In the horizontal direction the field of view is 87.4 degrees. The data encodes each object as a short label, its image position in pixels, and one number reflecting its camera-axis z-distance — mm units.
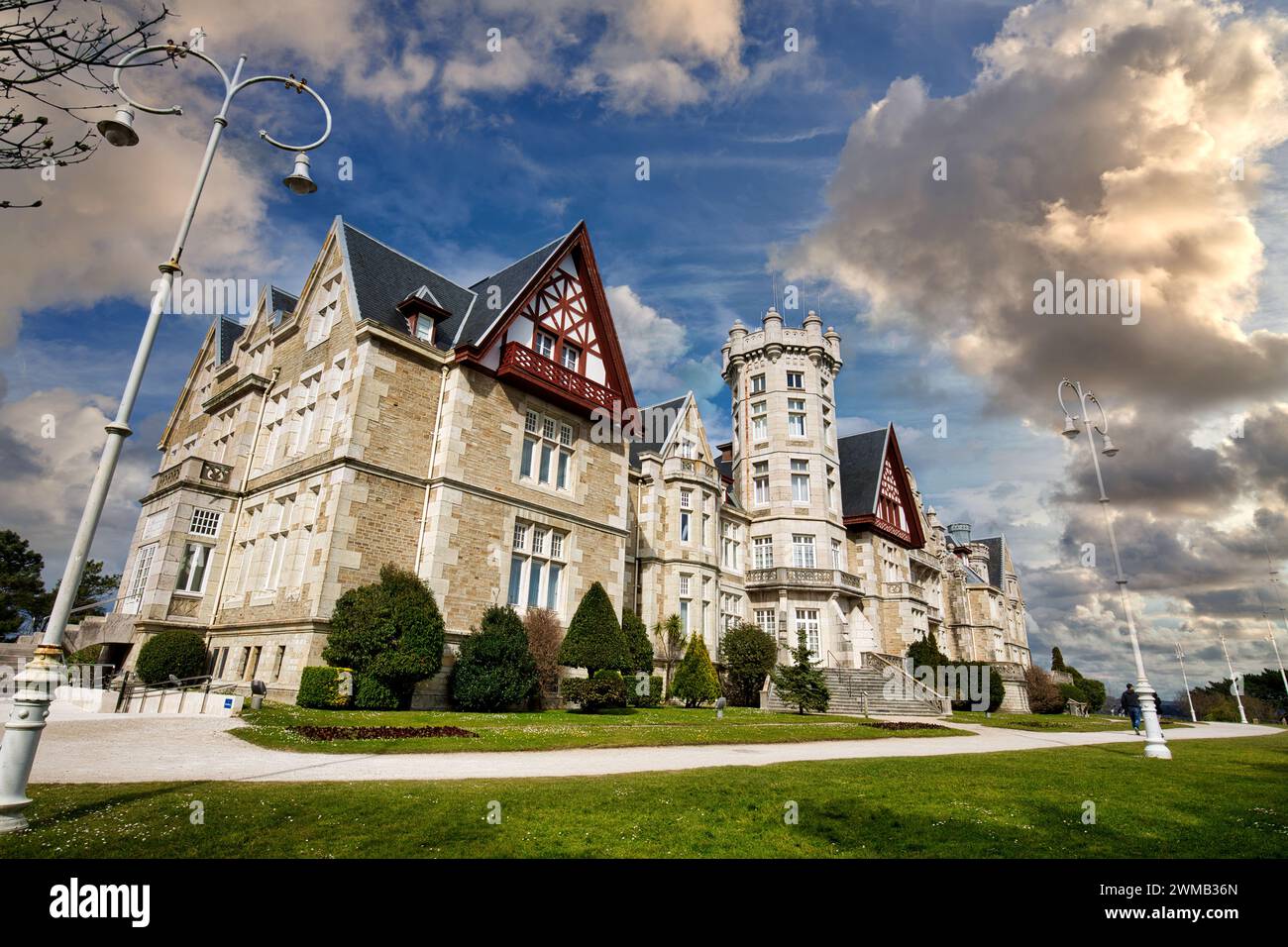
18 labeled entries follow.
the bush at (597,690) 22062
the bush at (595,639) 22453
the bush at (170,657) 20672
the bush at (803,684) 27172
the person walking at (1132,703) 24686
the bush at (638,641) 24469
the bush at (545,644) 22750
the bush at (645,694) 25538
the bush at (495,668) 20609
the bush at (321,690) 18250
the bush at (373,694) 18750
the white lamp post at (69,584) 6117
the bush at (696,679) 29703
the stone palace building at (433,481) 22016
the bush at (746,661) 33812
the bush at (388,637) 18922
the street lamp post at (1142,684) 15845
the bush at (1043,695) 47375
